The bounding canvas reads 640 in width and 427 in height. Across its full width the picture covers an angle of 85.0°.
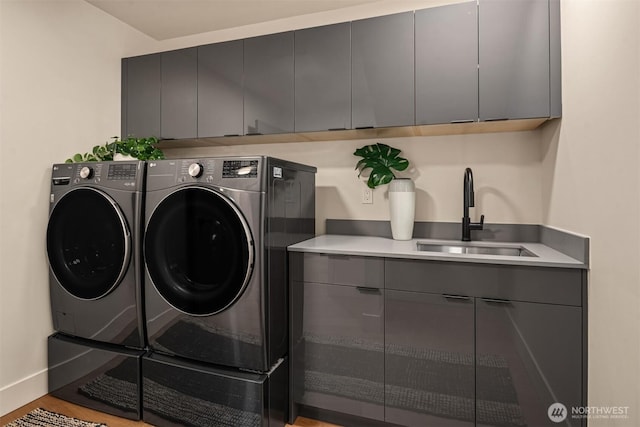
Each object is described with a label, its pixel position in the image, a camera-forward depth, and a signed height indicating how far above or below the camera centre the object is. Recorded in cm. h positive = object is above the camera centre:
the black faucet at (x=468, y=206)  199 +3
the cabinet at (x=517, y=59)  174 +78
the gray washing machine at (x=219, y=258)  168 -24
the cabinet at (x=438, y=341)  147 -60
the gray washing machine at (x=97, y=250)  192 -23
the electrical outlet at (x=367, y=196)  241 +11
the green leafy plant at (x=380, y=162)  225 +33
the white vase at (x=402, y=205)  216 +4
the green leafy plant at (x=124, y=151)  215 +37
